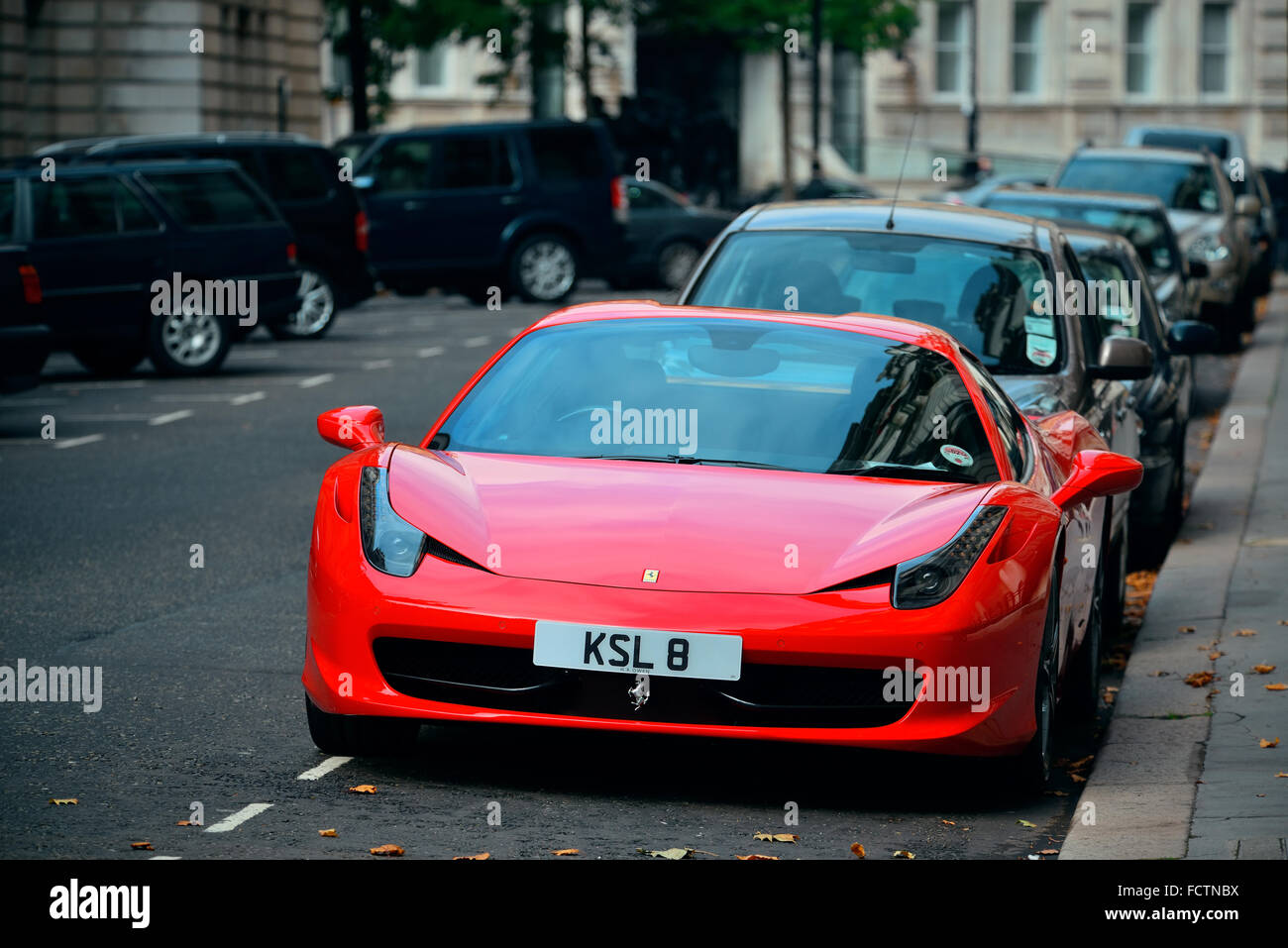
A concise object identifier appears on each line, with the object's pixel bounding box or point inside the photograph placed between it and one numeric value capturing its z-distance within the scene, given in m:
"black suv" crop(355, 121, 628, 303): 27.70
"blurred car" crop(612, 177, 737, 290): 30.70
